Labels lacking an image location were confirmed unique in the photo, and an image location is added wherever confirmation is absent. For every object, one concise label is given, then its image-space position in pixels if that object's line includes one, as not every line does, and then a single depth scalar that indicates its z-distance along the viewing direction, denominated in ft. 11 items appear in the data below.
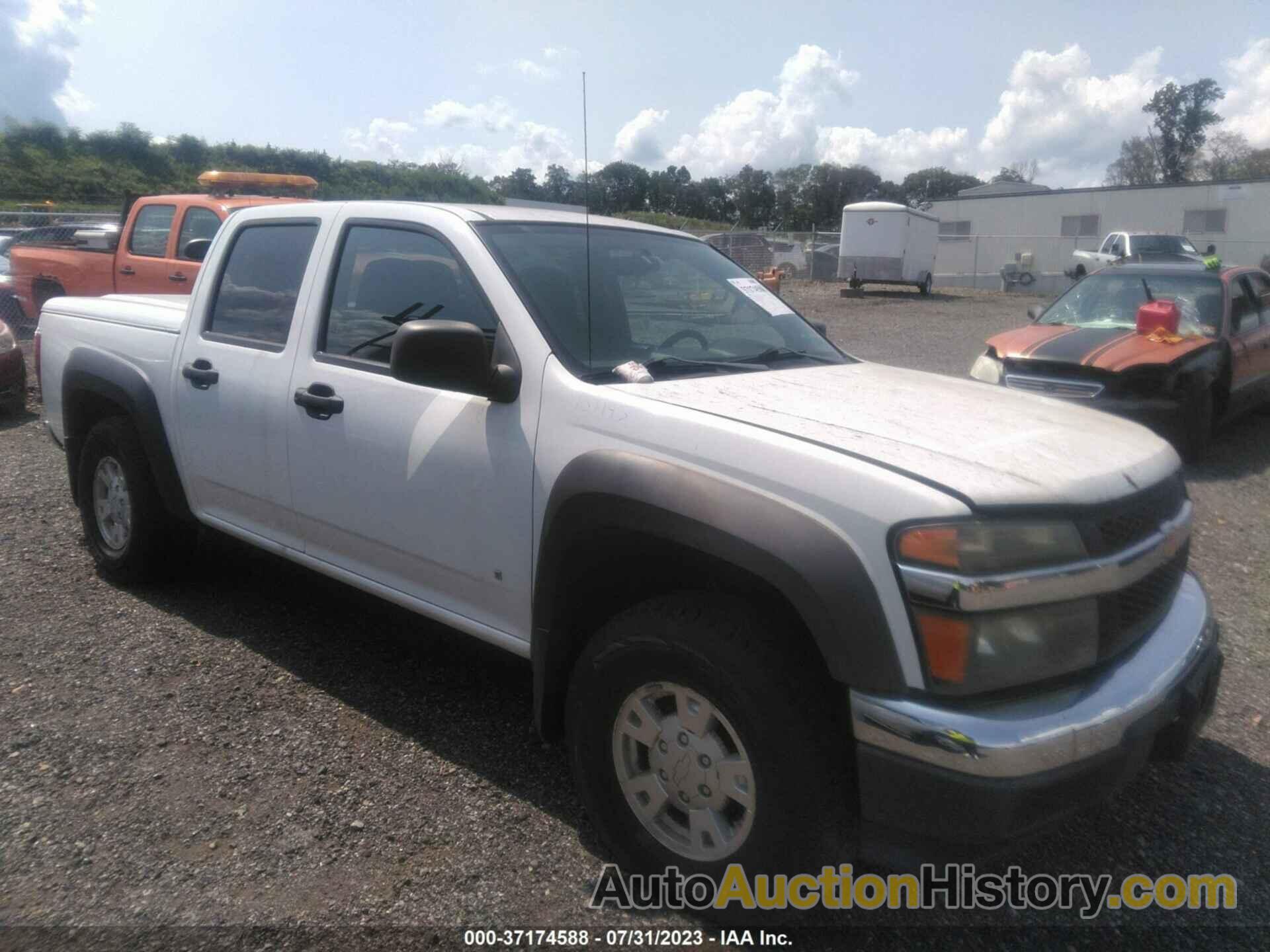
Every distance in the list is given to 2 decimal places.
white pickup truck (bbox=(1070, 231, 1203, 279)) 77.82
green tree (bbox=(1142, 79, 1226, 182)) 245.24
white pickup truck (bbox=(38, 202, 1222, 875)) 6.95
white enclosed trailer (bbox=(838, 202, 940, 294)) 89.30
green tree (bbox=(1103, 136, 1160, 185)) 252.42
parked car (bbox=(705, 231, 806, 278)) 82.02
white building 108.17
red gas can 25.67
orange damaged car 24.07
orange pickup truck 30.94
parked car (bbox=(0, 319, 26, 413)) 29.35
